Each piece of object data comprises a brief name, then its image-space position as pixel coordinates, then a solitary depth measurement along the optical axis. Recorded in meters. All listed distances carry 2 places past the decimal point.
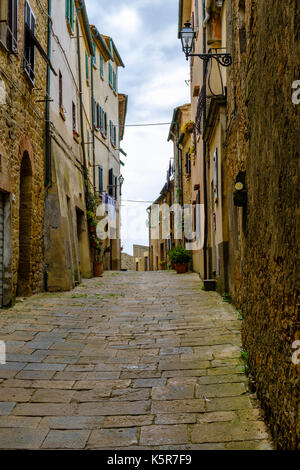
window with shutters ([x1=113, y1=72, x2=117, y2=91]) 26.46
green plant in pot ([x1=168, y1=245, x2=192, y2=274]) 17.31
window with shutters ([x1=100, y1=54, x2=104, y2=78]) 22.70
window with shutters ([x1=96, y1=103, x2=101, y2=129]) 21.11
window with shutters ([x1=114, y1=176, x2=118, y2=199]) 25.48
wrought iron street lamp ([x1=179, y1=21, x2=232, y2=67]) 9.46
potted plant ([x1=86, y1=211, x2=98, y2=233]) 16.03
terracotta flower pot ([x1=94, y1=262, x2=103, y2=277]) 16.03
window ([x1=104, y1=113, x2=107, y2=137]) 23.33
